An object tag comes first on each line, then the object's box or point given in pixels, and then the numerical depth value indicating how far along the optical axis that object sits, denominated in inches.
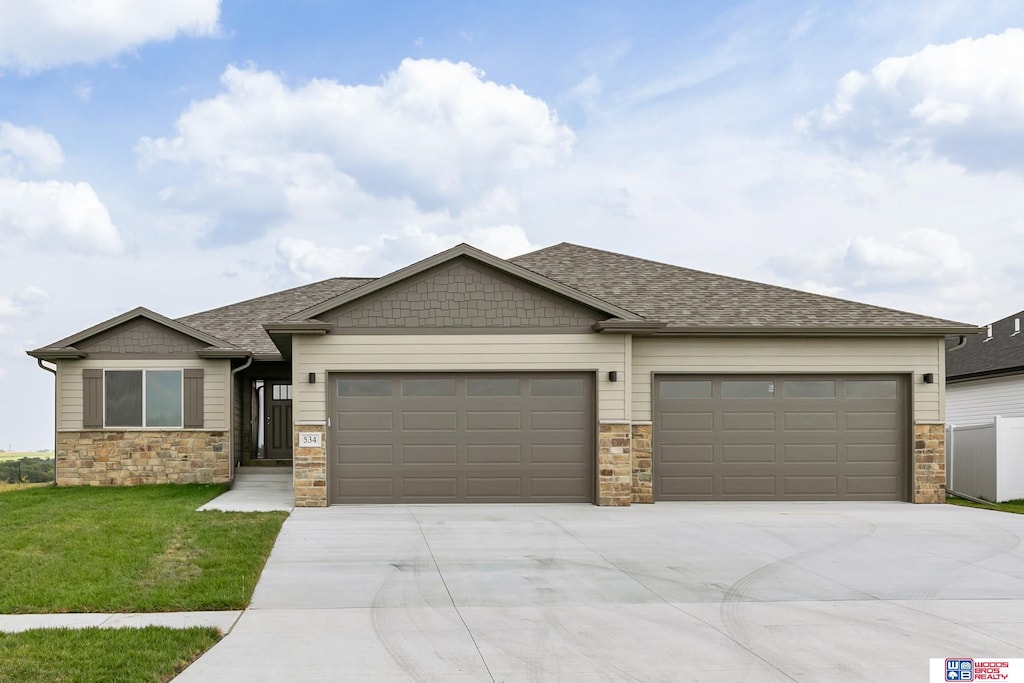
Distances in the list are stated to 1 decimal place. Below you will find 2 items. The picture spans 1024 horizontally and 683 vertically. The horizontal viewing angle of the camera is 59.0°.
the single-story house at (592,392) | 586.9
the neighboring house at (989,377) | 900.0
